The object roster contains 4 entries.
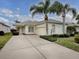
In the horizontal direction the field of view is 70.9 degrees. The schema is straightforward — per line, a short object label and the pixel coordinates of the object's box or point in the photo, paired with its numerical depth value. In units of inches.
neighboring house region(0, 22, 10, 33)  738.9
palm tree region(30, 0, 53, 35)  464.9
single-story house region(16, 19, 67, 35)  538.4
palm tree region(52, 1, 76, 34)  455.1
